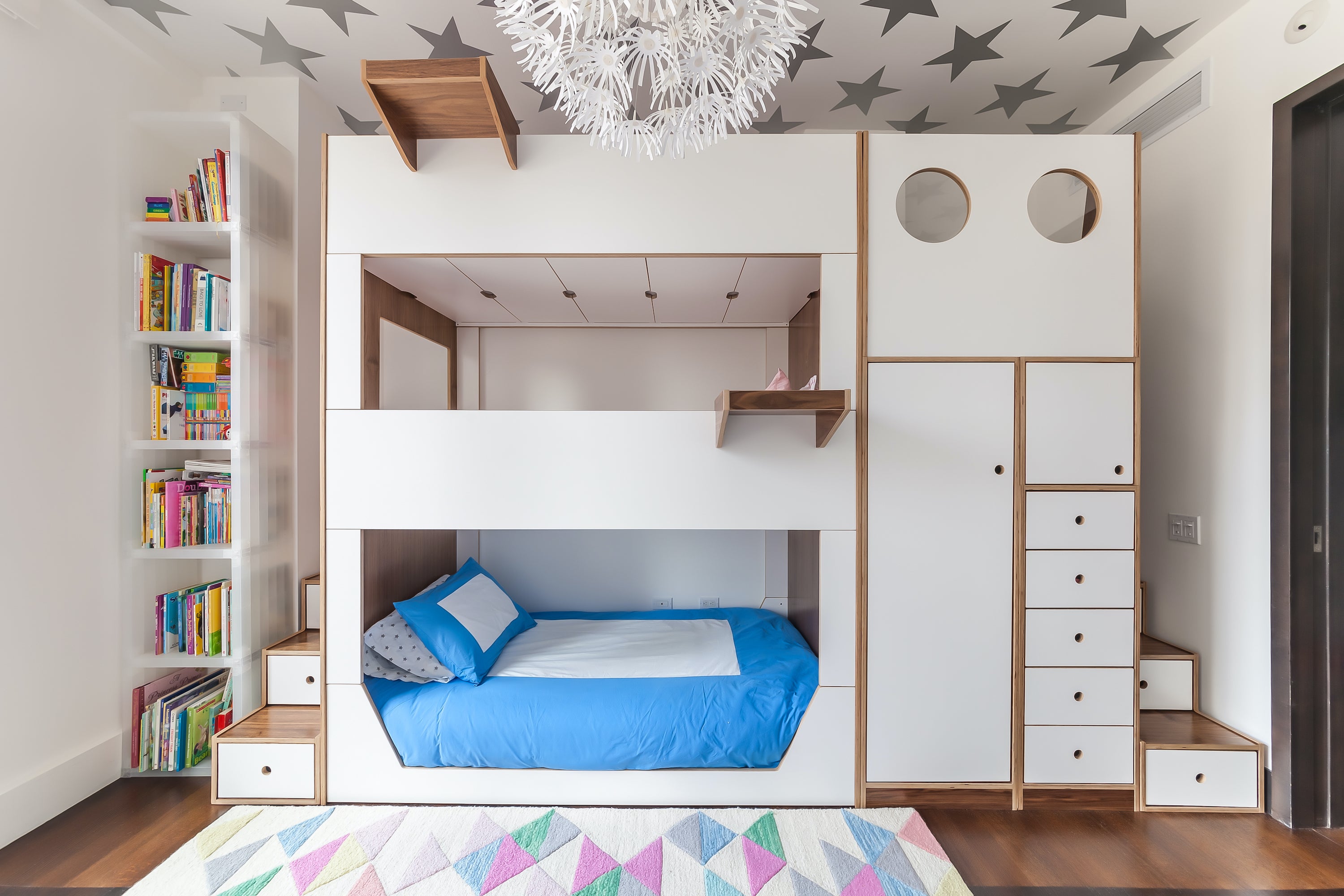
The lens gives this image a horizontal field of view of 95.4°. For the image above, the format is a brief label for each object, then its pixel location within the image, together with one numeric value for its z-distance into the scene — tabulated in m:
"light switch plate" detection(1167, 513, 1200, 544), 2.35
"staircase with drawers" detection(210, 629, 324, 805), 2.10
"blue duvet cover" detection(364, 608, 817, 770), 2.06
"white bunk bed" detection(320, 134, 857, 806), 2.09
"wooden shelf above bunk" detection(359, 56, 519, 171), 1.80
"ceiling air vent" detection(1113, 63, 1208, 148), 2.33
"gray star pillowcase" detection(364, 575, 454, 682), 2.19
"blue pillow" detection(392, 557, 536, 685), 2.20
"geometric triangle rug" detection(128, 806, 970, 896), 1.73
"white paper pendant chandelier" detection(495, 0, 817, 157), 1.17
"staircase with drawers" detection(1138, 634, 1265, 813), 2.08
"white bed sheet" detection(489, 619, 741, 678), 2.29
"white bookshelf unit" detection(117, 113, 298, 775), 2.35
